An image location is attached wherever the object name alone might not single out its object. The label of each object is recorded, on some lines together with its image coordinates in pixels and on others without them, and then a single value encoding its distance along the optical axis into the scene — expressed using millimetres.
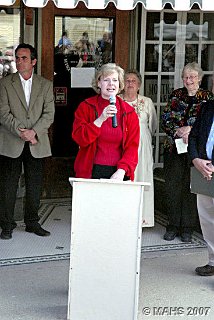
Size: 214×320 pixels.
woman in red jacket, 5461
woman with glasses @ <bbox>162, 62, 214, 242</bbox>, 7051
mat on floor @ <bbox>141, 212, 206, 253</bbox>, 7152
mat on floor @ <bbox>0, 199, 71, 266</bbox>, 6711
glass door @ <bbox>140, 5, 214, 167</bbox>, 8859
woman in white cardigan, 7352
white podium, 5098
